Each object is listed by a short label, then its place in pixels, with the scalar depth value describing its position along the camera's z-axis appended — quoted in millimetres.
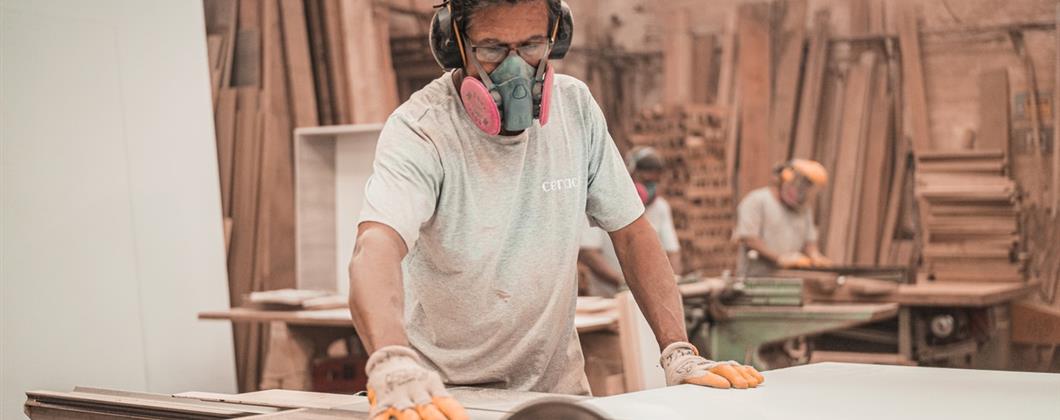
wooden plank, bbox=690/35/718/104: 9359
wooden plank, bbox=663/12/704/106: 9297
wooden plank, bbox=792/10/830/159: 8750
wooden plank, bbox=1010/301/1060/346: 6480
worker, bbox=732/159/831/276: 6855
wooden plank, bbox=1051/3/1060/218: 7645
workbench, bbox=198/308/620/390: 4609
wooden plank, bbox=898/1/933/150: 8453
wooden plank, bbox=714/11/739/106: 9070
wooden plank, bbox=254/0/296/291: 5594
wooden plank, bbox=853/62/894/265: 8516
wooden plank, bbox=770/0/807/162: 8867
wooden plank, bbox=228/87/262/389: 5523
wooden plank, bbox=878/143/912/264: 8500
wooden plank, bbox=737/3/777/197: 8875
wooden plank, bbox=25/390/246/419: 1924
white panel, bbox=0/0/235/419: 3516
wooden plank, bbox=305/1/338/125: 6035
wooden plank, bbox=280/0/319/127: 5848
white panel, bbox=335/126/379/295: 5340
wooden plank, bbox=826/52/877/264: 8516
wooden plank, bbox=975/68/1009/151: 8109
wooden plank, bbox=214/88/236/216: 5461
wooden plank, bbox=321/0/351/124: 6031
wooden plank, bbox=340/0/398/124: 6074
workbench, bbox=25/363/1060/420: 1751
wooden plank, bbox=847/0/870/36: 8734
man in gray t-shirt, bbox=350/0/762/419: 1943
